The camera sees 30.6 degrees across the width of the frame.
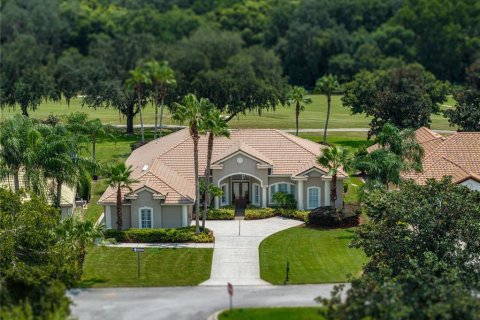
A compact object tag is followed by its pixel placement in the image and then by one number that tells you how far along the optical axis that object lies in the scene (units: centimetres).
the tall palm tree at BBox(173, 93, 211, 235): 5391
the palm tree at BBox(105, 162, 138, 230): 5484
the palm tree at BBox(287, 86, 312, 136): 8375
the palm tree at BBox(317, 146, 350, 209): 5925
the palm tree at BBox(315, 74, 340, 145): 8694
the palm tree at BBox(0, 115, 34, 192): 5490
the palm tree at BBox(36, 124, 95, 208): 5531
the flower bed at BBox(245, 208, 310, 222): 6131
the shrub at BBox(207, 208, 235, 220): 6100
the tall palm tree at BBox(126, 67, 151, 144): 7769
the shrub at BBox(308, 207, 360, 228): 5931
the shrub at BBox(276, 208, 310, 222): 6122
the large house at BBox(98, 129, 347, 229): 5753
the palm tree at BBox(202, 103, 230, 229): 5388
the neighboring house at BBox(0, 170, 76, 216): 5759
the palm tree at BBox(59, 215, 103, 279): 4769
